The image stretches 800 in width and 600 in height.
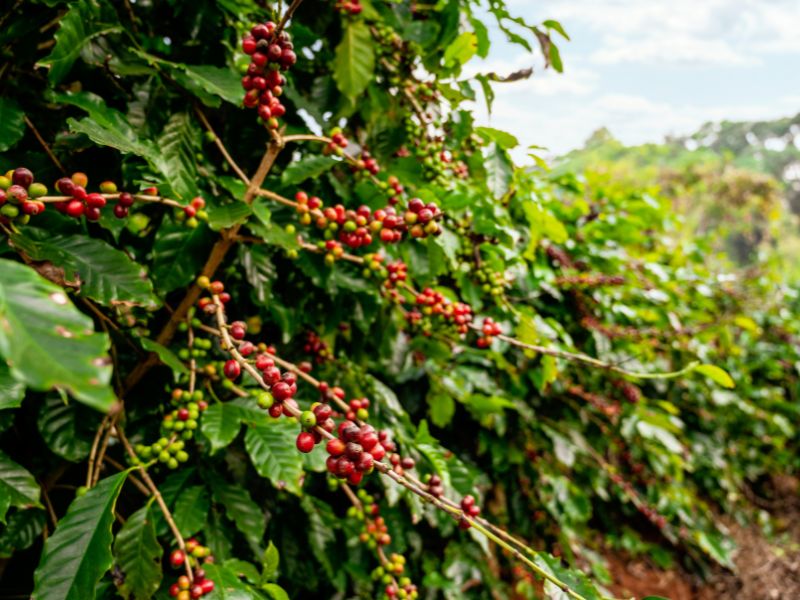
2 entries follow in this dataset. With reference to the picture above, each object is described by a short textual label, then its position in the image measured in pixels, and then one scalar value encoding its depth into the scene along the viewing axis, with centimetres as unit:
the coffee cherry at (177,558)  98
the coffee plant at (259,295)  88
